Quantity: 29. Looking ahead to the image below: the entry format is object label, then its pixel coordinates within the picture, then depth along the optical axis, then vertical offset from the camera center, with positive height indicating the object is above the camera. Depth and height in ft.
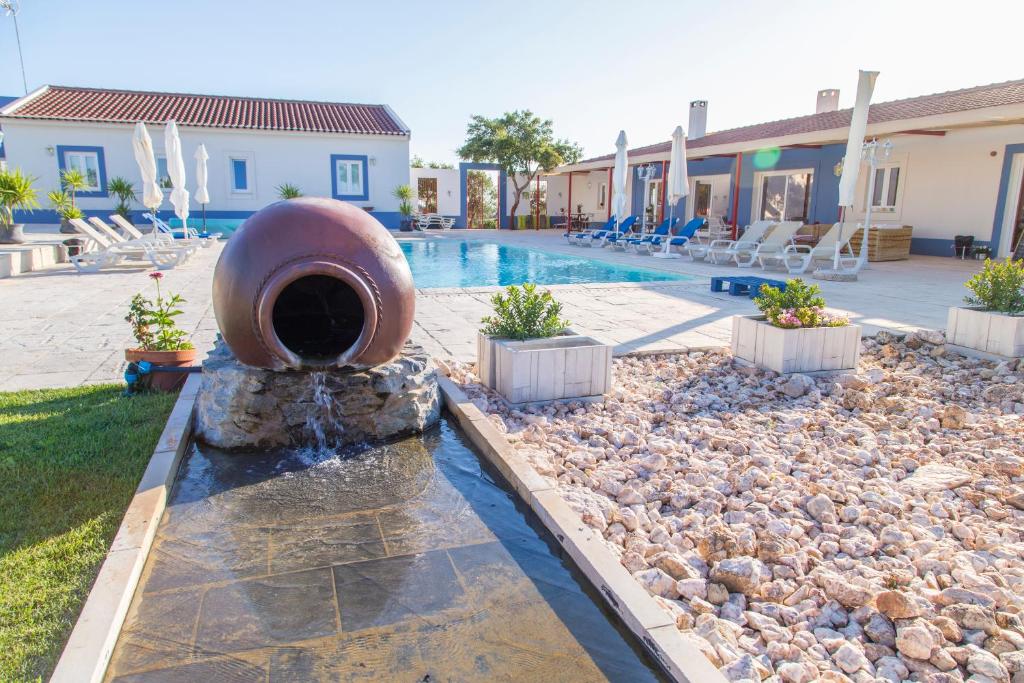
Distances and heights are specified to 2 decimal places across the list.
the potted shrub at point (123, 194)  71.31 +0.96
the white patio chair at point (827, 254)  42.27 -2.47
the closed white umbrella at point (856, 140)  36.55 +4.04
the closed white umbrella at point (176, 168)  49.08 +2.52
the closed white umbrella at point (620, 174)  59.67 +3.25
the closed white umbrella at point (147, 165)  45.68 +2.57
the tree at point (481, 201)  94.02 +1.19
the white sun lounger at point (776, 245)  45.34 -2.06
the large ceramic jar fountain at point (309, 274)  12.21 -1.20
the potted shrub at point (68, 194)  61.95 +0.80
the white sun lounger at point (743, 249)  48.03 -2.47
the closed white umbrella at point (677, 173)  55.21 +3.21
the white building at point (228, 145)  72.33 +6.55
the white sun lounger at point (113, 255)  38.83 -3.02
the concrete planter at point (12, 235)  51.01 -2.49
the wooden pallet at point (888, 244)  49.20 -1.96
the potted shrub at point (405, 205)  81.76 +0.35
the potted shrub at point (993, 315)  19.19 -2.76
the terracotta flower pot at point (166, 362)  16.05 -3.73
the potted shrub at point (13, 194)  43.34 +0.45
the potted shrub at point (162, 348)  16.15 -3.49
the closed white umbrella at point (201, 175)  58.80 +2.48
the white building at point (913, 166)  44.80 +3.89
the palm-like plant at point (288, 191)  73.10 +1.62
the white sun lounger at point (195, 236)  51.38 -2.54
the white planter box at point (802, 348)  17.89 -3.46
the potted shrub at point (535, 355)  15.64 -3.30
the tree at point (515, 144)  87.81 +8.31
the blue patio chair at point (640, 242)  57.93 -2.48
